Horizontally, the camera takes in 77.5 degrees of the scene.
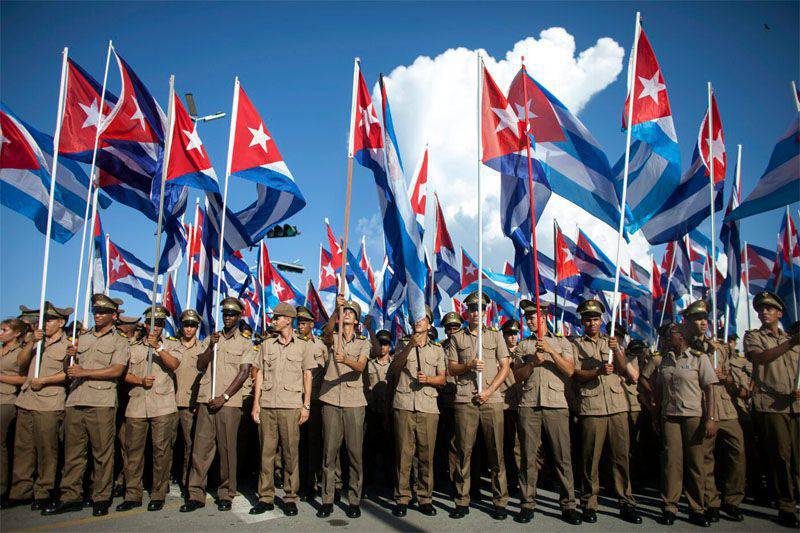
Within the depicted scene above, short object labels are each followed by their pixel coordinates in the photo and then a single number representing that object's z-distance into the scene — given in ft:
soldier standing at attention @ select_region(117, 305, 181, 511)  20.66
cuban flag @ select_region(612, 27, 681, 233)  24.77
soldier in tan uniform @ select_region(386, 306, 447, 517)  20.76
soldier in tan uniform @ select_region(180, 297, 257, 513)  20.72
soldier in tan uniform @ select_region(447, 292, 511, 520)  20.44
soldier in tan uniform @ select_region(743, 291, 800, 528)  19.83
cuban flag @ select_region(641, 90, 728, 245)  27.35
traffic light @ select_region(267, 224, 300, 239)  41.27
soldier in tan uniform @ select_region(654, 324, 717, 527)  19.42
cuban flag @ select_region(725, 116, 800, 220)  21.99
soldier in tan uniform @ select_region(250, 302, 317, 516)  20.25
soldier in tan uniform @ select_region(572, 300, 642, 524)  19.94
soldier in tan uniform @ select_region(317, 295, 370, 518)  20.44
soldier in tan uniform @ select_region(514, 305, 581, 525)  19.93
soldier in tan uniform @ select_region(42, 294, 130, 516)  19.86
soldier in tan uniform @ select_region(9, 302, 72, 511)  20.34
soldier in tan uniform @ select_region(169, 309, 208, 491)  22.71
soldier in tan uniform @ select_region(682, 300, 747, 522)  20.07
